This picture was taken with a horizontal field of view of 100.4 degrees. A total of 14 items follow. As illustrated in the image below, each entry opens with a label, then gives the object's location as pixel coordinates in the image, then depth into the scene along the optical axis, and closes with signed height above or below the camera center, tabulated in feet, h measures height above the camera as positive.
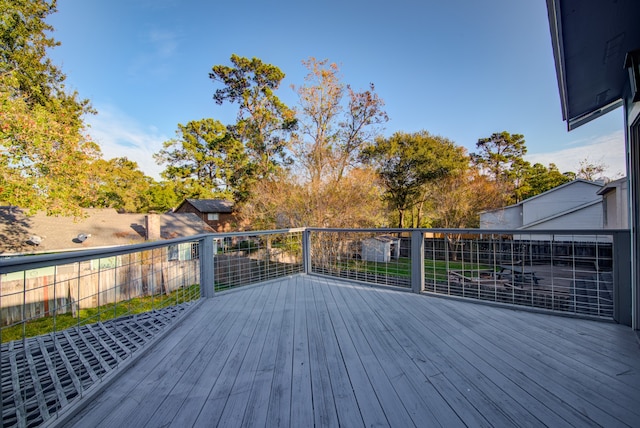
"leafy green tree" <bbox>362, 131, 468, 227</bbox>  49.32 +11.52
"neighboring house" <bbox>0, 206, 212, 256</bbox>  34.11 -0.76
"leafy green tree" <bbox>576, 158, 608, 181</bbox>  53.36 +10.49
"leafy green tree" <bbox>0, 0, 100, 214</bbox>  24.13 +9.23
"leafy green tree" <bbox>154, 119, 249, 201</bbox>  57.16 +15.53
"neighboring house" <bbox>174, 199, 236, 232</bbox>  65.73 +3.53
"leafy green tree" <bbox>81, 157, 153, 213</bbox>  70.59 +10.45
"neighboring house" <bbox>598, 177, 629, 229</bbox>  18.95 +1.27
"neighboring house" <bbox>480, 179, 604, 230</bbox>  32.65 +1.42
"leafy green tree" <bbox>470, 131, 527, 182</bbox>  64.03 +17.34
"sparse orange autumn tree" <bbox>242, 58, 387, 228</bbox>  33.40 +7.23
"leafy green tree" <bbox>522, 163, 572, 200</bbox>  65.72 +10.49
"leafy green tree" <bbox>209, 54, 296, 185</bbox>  46.60 +22.34
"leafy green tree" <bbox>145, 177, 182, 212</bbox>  83.10 +9.12
